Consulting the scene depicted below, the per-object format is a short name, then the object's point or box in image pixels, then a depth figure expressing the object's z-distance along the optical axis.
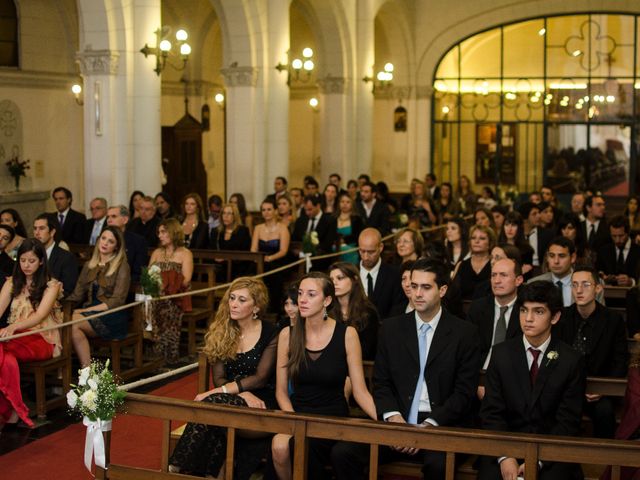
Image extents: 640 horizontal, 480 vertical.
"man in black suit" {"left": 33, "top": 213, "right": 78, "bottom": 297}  10.79
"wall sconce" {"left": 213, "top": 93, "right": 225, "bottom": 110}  27.56
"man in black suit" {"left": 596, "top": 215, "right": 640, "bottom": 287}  12.88
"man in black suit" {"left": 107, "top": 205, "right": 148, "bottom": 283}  12.25
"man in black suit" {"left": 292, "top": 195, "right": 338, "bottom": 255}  15.21
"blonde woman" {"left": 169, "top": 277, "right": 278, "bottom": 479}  7.38
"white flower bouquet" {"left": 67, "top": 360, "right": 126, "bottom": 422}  6.35
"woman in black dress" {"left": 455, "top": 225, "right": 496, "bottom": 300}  10.54
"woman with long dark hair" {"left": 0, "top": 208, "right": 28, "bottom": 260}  12.48
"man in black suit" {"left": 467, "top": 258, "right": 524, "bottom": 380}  8.09
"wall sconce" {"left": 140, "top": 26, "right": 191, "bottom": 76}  15.94
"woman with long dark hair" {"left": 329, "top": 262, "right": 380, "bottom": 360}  8.12
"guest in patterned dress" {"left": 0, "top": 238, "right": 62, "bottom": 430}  9.49
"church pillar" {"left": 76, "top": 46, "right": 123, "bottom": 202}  15.80
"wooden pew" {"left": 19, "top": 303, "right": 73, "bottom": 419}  9.51
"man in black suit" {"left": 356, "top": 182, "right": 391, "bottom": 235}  17.23
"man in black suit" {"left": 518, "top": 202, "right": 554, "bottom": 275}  13.63
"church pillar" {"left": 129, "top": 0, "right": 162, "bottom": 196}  15.97
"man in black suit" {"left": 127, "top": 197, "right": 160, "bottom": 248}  14.53
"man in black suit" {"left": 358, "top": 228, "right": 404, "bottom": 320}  9.66
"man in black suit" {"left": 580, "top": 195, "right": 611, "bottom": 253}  14.74
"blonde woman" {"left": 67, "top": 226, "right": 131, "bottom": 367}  10.62
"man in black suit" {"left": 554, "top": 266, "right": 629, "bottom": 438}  7.95
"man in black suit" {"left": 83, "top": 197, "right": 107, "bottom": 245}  14.20
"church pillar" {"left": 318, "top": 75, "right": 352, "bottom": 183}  25.16
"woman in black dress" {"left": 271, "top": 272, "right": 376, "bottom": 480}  7.01
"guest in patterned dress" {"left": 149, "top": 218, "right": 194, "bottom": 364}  11.67
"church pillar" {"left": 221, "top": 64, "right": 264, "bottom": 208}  20.06
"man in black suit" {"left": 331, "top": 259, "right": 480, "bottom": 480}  6.84
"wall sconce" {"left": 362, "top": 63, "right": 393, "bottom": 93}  26.89
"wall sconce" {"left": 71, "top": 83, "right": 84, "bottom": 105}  21.85
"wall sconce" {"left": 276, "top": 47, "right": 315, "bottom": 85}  21.14
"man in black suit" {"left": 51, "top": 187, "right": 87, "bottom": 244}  14.82
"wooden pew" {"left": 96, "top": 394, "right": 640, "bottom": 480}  5.56
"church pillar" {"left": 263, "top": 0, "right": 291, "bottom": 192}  20.23
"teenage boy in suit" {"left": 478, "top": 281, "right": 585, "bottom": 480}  6.46
